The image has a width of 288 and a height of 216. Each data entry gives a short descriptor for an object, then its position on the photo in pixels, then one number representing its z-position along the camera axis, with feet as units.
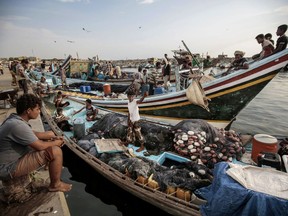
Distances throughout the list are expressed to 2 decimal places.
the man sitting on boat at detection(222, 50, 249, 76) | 24.54
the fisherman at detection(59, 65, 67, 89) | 56.44
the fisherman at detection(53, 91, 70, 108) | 31.42
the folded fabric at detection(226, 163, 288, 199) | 8.70
